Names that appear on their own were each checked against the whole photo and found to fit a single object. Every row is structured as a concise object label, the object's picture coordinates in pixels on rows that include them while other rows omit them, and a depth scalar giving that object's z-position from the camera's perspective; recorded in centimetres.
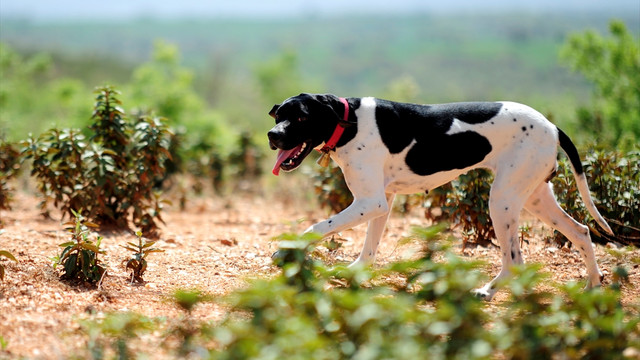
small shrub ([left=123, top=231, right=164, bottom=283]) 989
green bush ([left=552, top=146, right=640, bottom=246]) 1230
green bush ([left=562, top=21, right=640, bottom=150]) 3441
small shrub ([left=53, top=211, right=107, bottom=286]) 944
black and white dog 931
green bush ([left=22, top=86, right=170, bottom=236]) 1342
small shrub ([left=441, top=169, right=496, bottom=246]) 1274
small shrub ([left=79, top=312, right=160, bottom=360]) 686
